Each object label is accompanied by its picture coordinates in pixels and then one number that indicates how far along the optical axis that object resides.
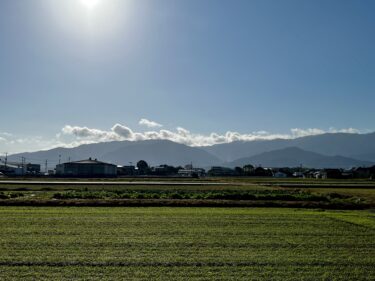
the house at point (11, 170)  140.25
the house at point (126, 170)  147.90
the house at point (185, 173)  151.50
